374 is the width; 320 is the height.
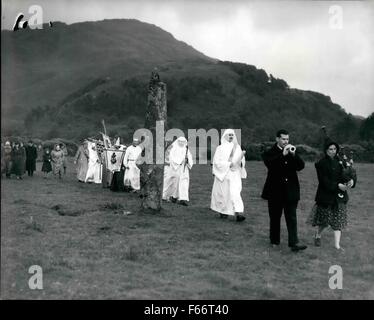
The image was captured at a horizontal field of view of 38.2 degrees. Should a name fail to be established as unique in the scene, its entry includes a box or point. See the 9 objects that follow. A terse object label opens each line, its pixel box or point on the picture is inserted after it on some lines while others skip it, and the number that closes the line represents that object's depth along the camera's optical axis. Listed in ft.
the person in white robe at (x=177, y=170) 50.26
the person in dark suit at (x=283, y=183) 29.40
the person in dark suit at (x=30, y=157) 73.77
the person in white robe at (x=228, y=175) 39.96
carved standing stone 40.75
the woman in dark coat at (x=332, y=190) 29.94
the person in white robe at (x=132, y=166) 58.29
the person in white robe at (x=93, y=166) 69.36
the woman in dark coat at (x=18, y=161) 68.67
